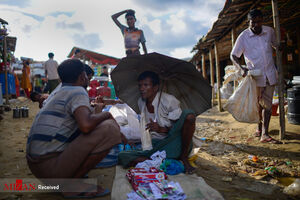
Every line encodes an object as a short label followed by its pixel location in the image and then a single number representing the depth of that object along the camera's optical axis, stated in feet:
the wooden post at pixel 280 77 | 12.22
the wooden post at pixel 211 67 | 28.44
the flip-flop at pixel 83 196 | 6.31
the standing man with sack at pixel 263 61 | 12.30
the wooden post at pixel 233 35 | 18.19
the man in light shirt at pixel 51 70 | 26.63
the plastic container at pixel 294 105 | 14.28
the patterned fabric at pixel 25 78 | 33.91
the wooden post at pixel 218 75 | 23.92
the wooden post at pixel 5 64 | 26.78
